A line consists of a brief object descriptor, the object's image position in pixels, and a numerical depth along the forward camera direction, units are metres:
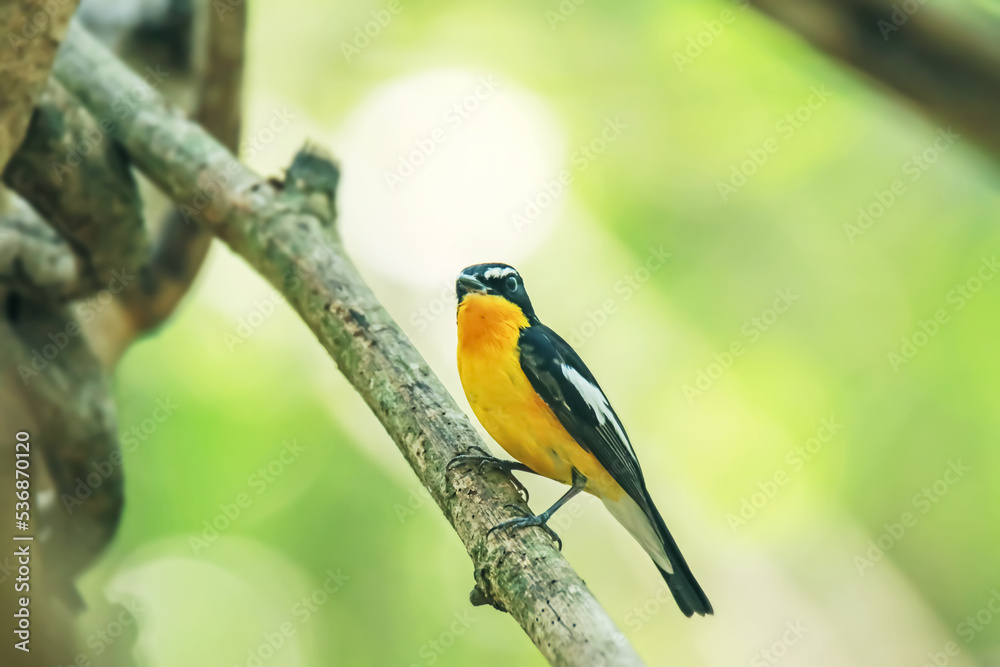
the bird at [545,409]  6.18
